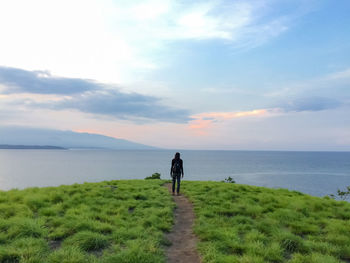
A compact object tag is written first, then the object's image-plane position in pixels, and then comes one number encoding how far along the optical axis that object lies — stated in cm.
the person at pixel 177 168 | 1789
